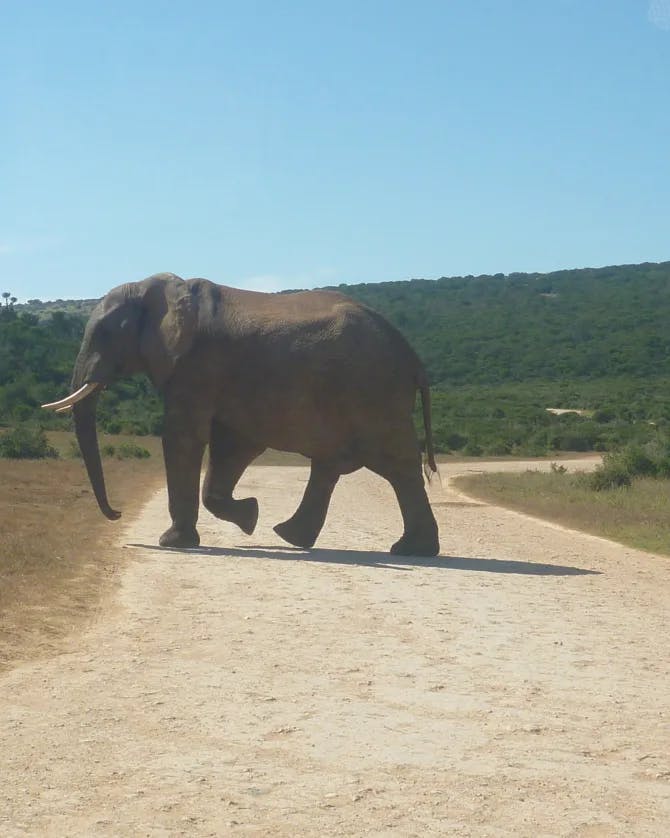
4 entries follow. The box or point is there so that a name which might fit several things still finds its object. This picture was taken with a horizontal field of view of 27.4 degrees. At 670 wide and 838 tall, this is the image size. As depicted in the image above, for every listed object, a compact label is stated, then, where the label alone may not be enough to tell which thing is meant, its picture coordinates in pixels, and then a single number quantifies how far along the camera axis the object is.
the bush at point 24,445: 32.97
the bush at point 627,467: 26.56
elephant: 14.55
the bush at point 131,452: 36.50
